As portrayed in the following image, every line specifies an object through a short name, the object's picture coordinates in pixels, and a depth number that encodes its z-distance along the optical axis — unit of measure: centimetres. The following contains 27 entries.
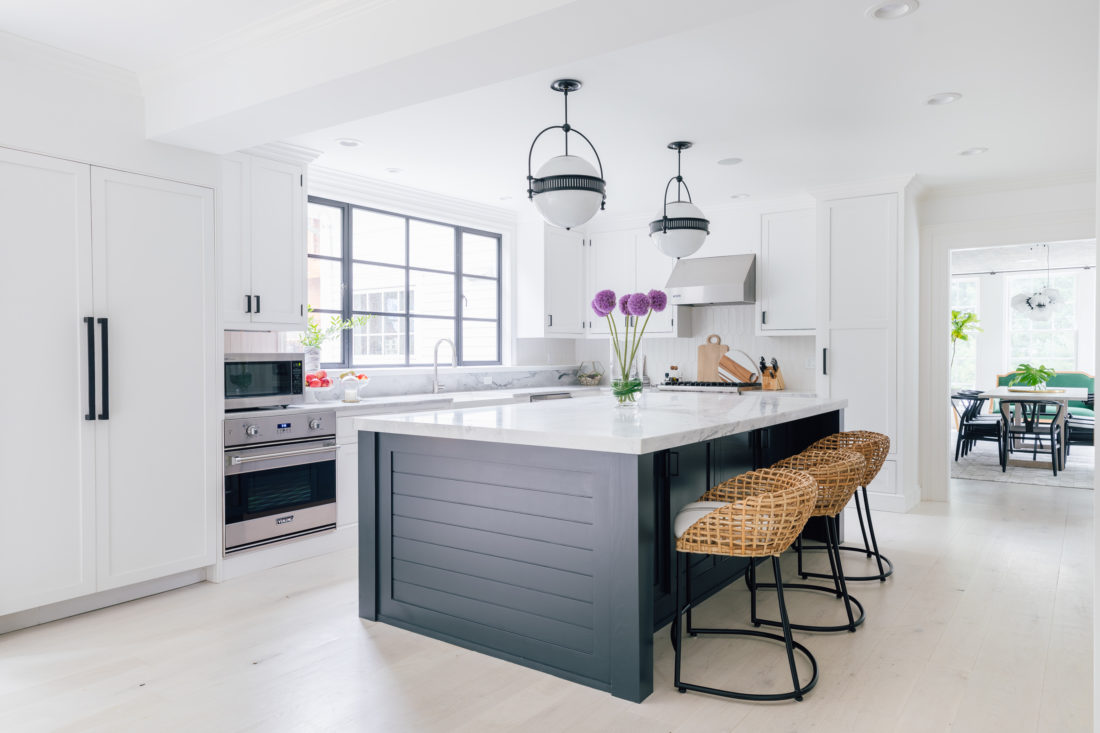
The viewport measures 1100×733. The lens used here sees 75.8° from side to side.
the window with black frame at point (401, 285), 518
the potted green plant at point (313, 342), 460
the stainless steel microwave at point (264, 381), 382
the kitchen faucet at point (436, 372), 554
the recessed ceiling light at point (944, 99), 359
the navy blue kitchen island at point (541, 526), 237
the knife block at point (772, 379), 617
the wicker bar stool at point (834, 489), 286
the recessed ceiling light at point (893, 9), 262
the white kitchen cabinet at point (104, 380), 299
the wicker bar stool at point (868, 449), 353
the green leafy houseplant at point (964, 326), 1005
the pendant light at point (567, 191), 296
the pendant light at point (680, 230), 397
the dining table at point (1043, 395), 695
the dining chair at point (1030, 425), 682
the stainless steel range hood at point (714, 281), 588
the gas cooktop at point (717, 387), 610
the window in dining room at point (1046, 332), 998
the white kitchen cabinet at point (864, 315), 529
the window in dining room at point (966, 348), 1065
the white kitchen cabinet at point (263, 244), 387
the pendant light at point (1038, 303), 914
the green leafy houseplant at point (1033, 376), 832
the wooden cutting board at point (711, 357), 652
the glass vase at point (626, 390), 321
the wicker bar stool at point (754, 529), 229
